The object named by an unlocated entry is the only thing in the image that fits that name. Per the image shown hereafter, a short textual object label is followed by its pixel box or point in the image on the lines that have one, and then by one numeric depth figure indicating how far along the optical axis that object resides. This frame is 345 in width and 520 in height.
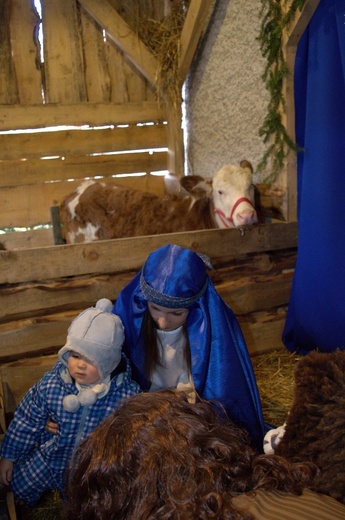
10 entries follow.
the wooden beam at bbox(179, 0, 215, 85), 4.84
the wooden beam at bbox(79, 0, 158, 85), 5.54
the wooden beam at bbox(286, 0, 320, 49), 3.25
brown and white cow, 4.30
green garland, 3.66
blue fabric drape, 3.12
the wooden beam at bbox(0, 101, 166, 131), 5.66
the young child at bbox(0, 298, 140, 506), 2.14
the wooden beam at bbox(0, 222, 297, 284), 3.14
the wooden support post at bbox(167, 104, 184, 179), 6.07
